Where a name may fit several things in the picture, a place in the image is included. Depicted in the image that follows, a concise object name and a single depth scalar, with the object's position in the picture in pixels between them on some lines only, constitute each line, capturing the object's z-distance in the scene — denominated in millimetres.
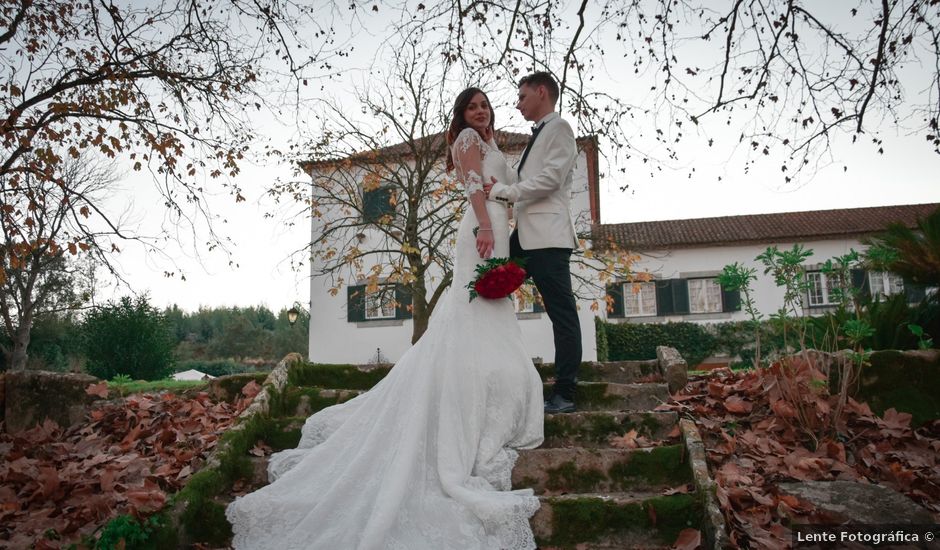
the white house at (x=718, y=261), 22391
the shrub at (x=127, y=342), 18000
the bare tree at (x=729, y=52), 4418
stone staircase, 3043
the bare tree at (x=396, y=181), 11430
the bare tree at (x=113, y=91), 5152
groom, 4031
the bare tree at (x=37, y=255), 5227
